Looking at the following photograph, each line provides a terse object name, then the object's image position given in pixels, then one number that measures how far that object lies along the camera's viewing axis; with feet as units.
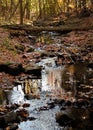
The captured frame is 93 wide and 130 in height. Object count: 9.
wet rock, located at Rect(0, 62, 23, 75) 56.54
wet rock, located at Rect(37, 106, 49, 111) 37.96
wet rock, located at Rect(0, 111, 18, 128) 33.04
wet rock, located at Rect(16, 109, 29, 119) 35.42
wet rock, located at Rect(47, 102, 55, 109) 38.76
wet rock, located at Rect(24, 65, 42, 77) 57.56
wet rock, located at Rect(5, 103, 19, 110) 38.43
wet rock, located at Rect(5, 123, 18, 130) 31.89
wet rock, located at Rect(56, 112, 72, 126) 33.14
